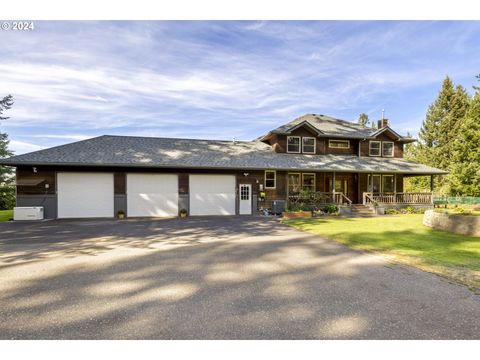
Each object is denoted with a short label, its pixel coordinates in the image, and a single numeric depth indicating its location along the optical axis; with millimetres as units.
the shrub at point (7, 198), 28094
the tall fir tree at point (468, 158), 28188
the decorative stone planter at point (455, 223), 9898
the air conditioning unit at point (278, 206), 18016
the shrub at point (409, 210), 19688
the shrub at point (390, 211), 19297
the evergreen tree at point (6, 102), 27984
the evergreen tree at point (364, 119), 48816
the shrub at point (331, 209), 18256
